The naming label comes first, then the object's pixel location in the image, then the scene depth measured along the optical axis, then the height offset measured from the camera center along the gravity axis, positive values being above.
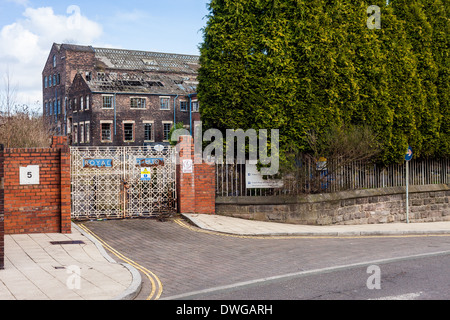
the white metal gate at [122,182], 14.98 -0.46
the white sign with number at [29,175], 12.98 -0.20
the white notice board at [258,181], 16.64 -0.51
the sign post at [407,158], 18.33 +0.19
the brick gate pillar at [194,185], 16.00 -0.61
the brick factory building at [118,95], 55.59 +7.91
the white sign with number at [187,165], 15.95 +0.02
